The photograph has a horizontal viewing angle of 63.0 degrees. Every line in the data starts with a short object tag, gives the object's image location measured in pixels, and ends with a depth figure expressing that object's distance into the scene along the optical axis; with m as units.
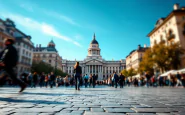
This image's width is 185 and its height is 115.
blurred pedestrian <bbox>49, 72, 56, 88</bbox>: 17.34
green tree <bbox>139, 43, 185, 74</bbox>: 31.41
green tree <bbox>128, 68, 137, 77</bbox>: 66.05
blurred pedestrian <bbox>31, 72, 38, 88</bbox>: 18.46
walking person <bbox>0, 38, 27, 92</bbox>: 5.29
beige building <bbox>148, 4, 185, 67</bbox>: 32.81
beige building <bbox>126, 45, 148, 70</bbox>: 69.31
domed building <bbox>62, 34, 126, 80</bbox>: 105.69
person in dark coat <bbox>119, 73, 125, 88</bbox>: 20.05
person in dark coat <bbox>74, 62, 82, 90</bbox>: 10.38
